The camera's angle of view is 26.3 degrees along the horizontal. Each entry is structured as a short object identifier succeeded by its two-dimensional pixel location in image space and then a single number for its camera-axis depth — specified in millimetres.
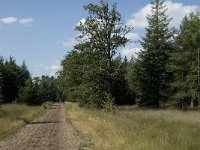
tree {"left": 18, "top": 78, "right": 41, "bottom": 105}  79750
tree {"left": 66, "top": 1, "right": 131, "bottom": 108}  44222
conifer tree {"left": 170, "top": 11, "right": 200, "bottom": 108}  54219
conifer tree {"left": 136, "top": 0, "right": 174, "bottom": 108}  54656
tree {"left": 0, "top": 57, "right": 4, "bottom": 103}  88612
